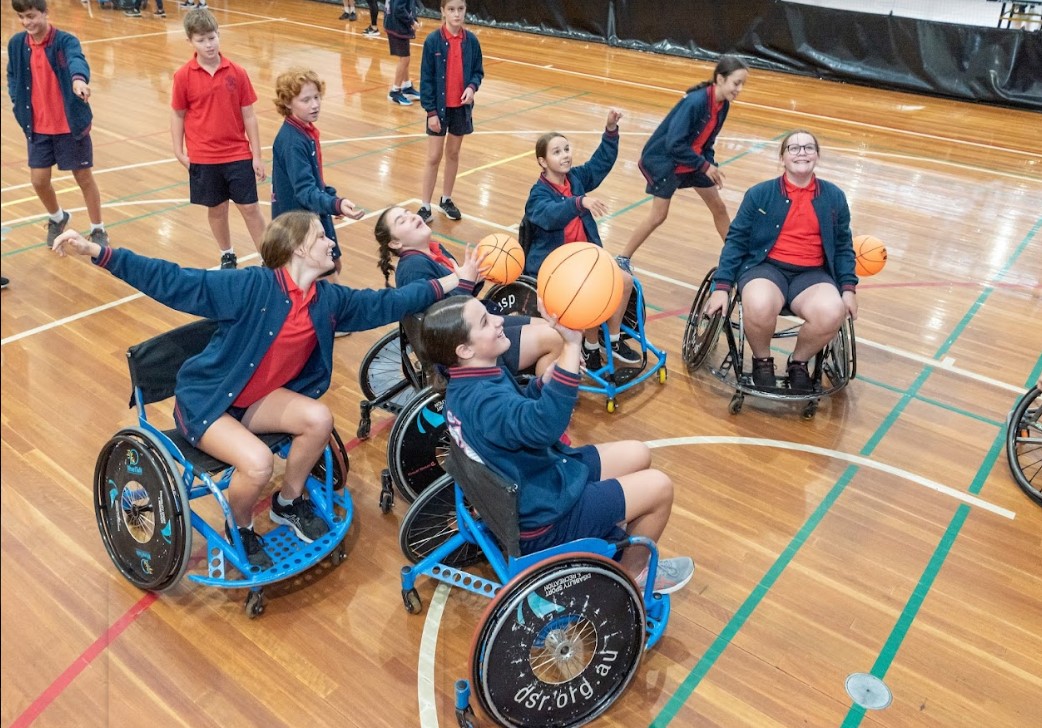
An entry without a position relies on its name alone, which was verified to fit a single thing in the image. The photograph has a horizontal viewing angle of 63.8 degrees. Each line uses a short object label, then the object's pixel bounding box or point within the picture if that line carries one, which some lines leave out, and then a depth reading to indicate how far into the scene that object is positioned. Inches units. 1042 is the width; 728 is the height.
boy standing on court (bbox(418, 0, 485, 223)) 232.2
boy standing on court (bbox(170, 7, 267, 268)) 182.2
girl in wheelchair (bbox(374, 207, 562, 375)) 133.4
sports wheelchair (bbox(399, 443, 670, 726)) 89.0
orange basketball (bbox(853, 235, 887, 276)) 167.0
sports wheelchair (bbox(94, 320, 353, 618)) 108.0
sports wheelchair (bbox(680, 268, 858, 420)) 158.4
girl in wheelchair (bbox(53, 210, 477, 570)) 110.1
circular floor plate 104.7
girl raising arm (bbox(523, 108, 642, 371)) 153.9
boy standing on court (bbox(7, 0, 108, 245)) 185.0
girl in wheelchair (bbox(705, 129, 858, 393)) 155.9
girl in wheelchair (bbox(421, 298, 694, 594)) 89.4
